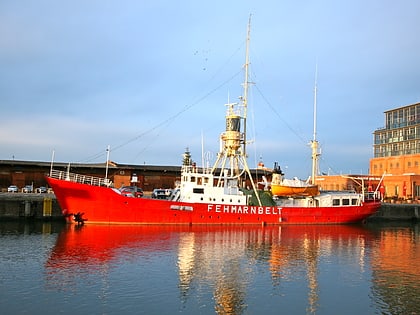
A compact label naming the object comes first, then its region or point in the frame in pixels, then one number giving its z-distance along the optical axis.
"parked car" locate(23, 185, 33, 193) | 47.14
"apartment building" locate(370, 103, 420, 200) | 64.06
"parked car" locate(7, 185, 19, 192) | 46.98
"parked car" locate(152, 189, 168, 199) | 43.75
